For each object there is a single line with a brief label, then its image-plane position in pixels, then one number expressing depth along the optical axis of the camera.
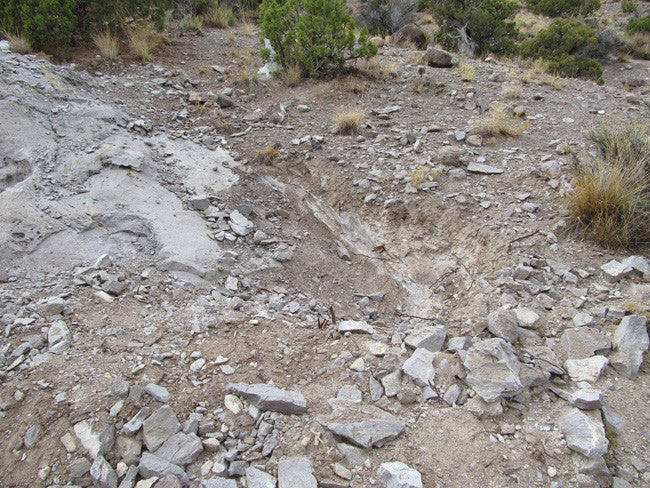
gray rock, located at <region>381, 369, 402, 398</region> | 2.44
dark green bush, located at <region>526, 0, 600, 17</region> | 17.48
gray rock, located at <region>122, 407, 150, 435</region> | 2.11
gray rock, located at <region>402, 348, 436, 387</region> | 2.49
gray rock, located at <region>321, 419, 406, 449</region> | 2.11
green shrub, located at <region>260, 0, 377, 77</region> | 6.98
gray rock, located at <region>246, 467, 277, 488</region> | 1.92
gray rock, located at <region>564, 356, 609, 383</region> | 2.45
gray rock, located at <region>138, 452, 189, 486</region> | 1.95
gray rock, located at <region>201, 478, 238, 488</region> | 1.92
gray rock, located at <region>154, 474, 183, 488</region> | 1.89
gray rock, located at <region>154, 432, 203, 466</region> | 2.02
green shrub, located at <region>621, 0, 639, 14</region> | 18.72
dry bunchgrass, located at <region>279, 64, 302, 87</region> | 6.96
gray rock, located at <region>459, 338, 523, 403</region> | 2.34
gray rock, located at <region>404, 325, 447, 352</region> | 2.78
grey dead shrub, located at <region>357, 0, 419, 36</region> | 12.54
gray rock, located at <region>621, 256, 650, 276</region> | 3.20
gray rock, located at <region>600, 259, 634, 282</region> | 3.22
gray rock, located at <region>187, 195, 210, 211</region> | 4.36
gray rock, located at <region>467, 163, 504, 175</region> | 4.74
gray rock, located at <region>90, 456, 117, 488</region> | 1.92
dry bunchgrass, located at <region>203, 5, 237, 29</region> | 10.00
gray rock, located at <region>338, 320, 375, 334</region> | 3.05
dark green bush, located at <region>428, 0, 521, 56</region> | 11.52
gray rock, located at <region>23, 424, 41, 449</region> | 2.06
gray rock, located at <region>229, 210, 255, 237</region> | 4.23
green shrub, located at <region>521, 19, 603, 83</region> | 11.76
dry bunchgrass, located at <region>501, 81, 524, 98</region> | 6.50
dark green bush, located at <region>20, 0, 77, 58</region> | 6.07
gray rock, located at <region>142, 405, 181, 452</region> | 2.09
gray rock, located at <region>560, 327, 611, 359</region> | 2.61
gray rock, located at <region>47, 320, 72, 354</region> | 2.54
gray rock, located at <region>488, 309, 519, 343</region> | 2.78
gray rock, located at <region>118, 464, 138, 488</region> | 1.92
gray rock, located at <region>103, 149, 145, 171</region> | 4.37
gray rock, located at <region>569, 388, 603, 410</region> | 2.22
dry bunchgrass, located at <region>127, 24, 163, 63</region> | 7.03
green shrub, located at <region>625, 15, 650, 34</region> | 16.20
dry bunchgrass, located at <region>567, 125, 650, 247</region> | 3.48
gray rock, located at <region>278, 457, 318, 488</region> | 1.92
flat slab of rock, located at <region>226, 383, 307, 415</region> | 2.28
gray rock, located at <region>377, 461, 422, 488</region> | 1.90
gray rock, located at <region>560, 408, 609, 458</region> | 2.00
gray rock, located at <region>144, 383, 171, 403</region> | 2.29
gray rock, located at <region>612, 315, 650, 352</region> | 2.56
